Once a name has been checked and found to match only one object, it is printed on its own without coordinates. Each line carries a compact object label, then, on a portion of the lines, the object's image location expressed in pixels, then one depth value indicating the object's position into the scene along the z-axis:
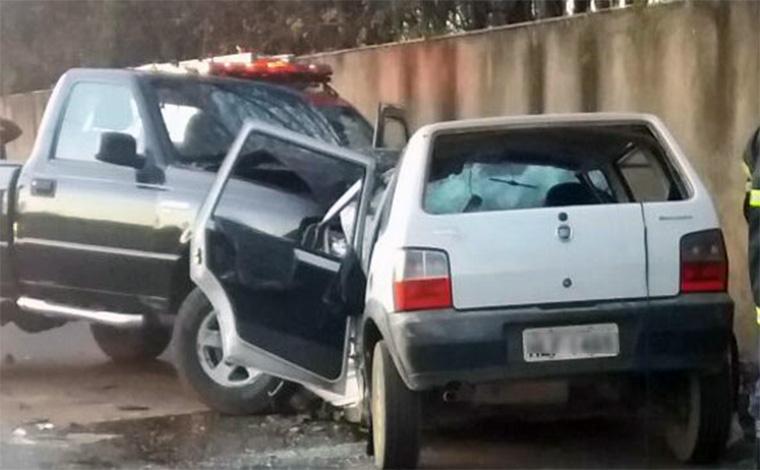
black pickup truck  8.79
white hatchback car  6.46
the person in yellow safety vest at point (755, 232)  6.11
